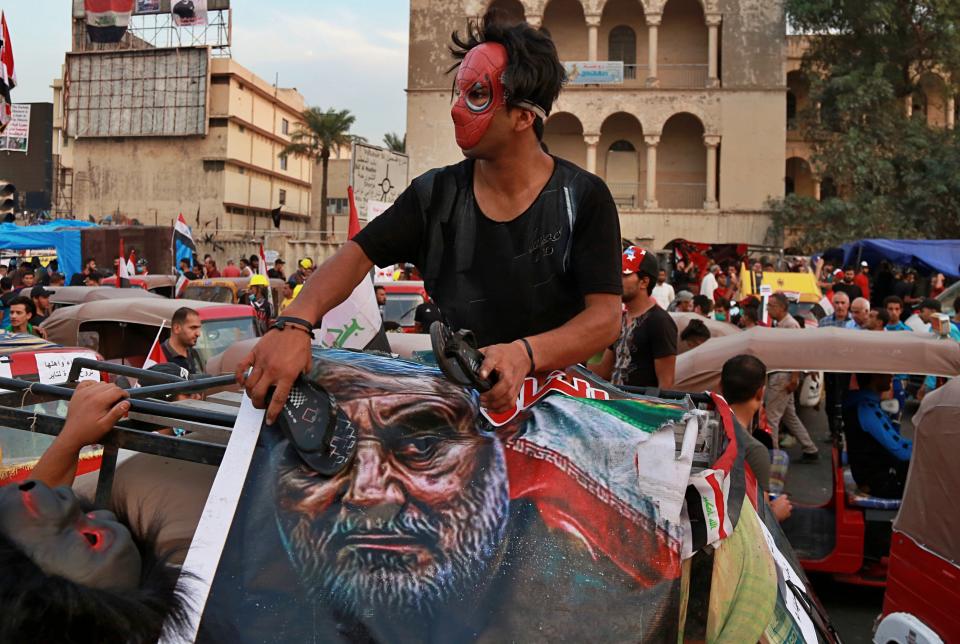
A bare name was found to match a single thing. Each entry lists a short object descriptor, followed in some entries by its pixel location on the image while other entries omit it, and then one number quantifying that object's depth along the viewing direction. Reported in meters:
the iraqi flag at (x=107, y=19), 61.62
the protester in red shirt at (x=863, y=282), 19.56
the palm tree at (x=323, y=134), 56.81
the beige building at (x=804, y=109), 38.91
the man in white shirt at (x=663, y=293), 15.82
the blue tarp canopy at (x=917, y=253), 20.58
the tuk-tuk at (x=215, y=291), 16.95
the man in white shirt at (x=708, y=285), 20.35
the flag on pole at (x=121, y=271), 18.14
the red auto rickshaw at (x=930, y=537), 3.91
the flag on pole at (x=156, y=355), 8.11
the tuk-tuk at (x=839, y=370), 6.41
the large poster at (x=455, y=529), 1.65
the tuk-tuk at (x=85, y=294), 13.53
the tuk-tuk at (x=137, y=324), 10.27
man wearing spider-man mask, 2.19
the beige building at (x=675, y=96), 42.78
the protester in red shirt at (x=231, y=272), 25.63
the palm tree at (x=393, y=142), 66.28
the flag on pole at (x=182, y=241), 20.16
